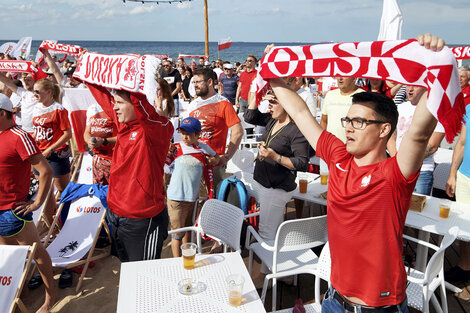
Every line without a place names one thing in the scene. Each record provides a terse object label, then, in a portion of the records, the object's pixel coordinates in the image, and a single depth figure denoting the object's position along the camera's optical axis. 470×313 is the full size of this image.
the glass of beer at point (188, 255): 2.44
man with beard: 4.27
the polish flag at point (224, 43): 17.25
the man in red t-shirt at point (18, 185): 2.93
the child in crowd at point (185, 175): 3.66
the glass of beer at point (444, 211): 3.23
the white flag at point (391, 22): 3.17
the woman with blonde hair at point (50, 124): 4.62
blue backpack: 4.00
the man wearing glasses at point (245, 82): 9.40
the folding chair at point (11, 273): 2.82
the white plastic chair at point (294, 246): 2.92
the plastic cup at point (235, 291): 2.09
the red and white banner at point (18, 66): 5.92
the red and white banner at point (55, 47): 4.59
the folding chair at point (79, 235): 3.84
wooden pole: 17.18
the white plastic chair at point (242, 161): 5.25
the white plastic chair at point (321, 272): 2.56
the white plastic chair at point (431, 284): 2.49
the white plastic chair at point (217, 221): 3.25
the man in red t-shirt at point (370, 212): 1.64
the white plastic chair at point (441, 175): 4.55
